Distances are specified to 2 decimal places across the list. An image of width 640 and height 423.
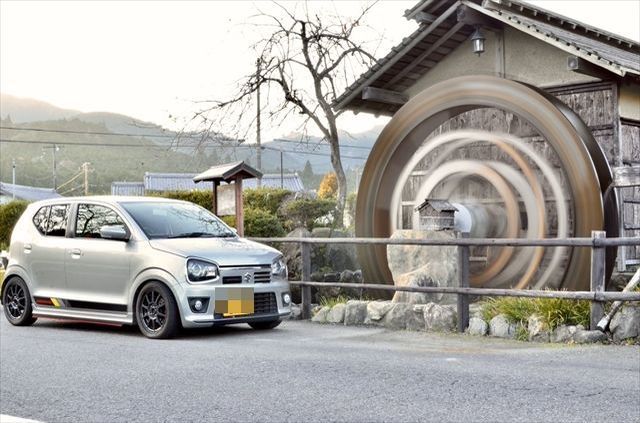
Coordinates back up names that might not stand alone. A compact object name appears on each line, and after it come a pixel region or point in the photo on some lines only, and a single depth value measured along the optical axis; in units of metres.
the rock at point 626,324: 9.73
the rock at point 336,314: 12.41
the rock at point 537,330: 10.13
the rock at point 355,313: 12.18
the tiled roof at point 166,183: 72.37
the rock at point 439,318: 11.23
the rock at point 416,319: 11.51
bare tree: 26.09
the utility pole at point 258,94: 25.86
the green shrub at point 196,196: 24.72
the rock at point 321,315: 12.64
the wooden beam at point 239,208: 15.16
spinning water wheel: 13.85
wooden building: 14.38
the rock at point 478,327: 10.75
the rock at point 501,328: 10.51
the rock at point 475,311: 11.20
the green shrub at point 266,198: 28.12
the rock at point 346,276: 17.81
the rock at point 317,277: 17.20
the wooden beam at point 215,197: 15.68
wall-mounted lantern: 15.51
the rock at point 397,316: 11.66
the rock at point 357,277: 18.19
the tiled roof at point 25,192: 83.38
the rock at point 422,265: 12.73
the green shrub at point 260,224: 19.06
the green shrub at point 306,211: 28.22
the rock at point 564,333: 9.99
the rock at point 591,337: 9.83
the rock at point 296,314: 13.09
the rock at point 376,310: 11.93
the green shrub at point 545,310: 10.26
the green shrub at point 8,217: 32.22
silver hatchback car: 10.75
